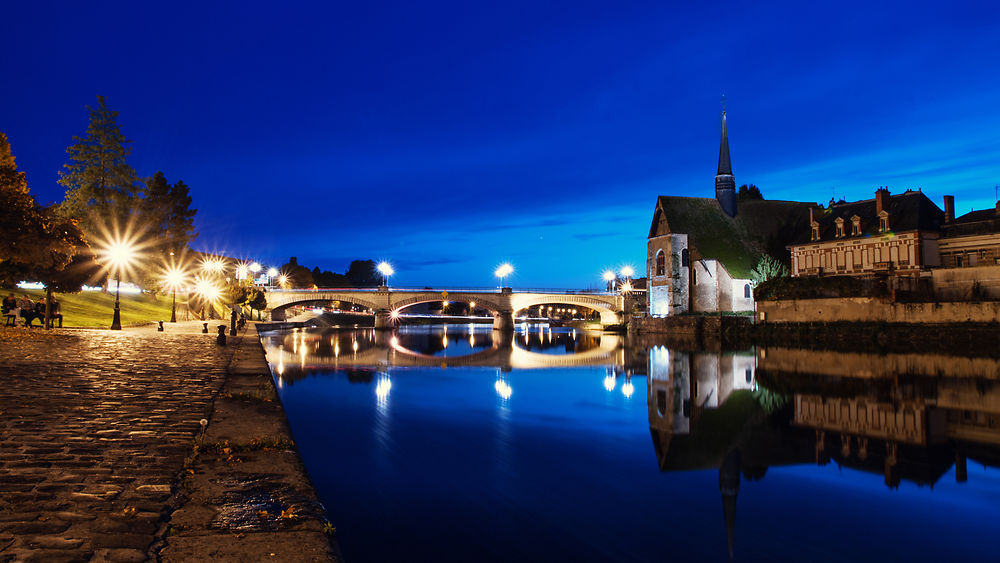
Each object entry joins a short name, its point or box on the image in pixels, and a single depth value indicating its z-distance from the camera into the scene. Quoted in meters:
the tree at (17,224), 26.14
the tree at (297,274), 159.38
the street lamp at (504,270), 100.39
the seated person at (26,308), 36.57
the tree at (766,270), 64.44
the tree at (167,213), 74.12
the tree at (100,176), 68.25
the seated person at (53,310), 35.56
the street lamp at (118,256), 38.84
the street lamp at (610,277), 114.30
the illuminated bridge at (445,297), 94.19
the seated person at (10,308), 37.12
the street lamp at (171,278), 55.22
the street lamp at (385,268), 105.75
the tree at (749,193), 97.62
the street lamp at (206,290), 72.31
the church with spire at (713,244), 70.44
